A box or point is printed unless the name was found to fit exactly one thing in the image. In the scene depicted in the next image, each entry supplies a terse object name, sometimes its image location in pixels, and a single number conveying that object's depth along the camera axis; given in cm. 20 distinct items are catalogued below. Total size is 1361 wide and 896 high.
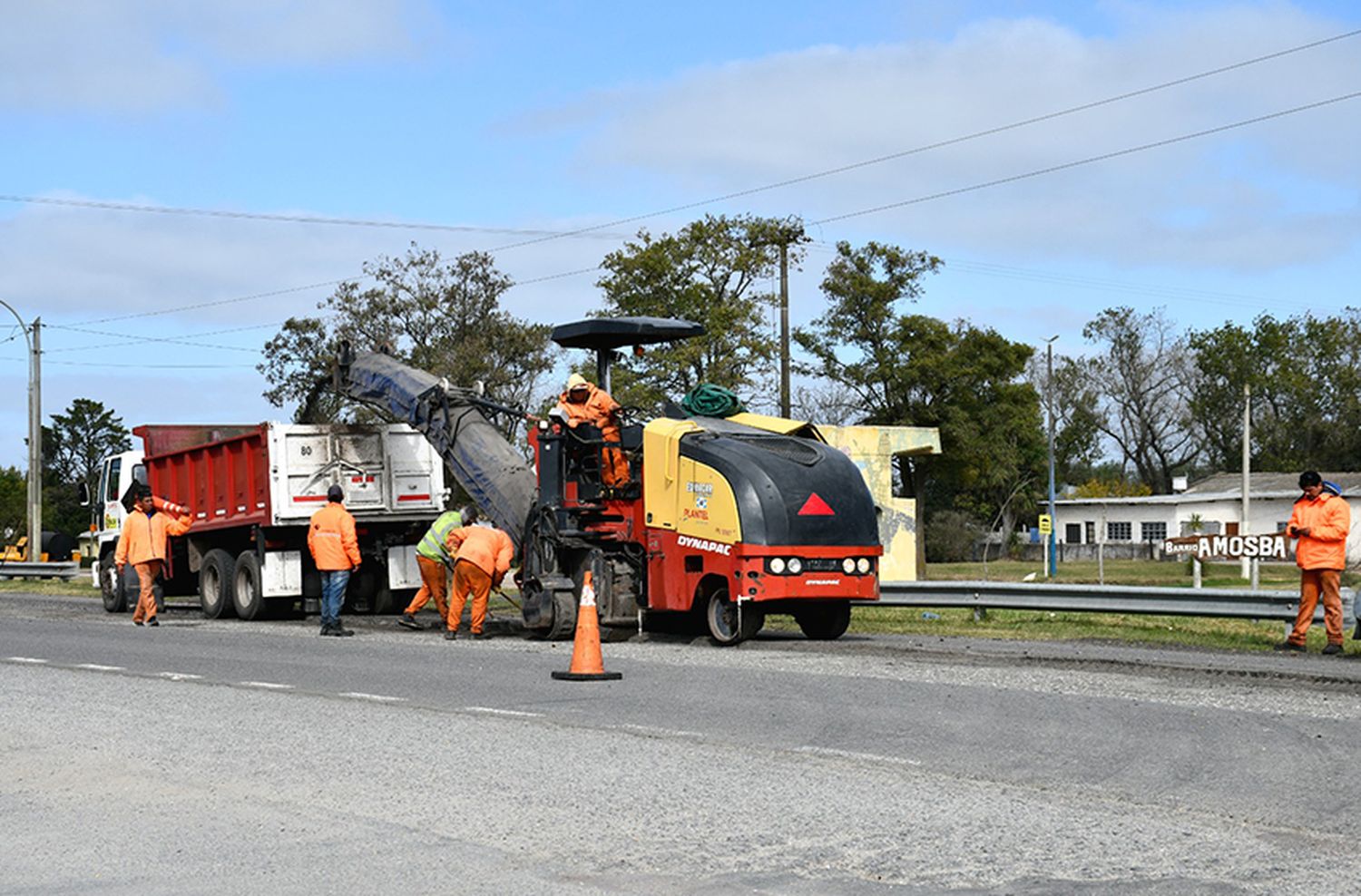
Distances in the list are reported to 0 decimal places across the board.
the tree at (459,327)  5206
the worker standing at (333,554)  2030
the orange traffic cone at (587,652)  1383
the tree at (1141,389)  9000
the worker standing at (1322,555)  1612
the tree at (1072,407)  9112
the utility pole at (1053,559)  5810
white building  6931
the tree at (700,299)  4838
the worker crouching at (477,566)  1939
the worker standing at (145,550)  2258
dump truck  2420
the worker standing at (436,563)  2116
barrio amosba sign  2345
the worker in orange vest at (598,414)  1920
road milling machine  1714
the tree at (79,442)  11556
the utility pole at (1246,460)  5281
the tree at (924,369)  6044
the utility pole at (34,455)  4584
